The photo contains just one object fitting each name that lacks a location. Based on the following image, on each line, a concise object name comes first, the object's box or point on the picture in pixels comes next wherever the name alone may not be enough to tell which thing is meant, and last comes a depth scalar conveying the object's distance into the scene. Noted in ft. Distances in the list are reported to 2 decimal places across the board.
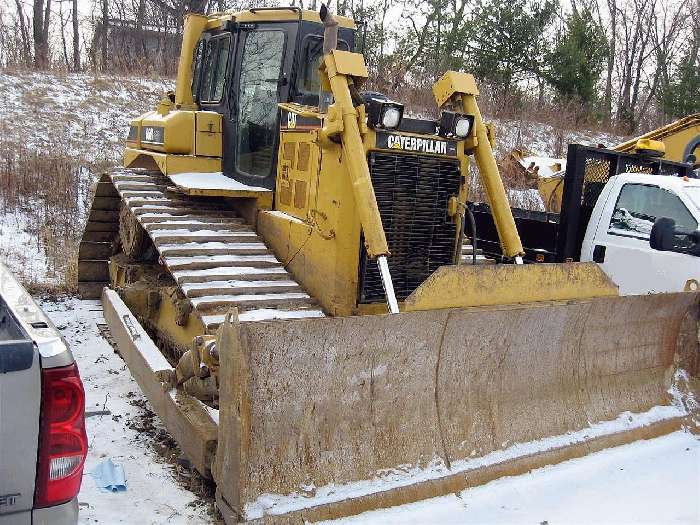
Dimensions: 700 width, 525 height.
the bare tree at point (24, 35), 57.47
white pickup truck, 19.79
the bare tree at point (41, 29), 58.33
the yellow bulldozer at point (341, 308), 11.32
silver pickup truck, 6.57
